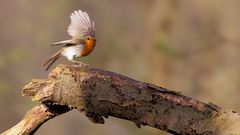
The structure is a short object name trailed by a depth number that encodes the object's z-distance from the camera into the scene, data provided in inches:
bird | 359.5
